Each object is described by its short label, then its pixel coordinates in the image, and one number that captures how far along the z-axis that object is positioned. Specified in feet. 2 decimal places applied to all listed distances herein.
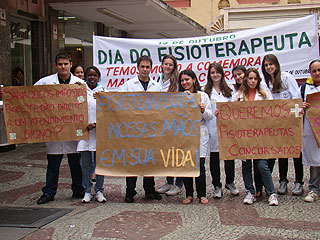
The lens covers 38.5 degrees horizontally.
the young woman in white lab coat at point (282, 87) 19.74
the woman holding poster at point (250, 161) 18.71
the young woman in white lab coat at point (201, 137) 18.78
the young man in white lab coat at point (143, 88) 19.26
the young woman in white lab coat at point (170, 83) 19.68
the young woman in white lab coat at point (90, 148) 19.25
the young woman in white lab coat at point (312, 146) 19.26
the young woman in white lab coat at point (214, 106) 19.76
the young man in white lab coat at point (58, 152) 19.44
